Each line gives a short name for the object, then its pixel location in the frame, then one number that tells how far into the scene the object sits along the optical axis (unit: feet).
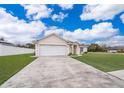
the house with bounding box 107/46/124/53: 104.53
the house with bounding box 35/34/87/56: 38.56
